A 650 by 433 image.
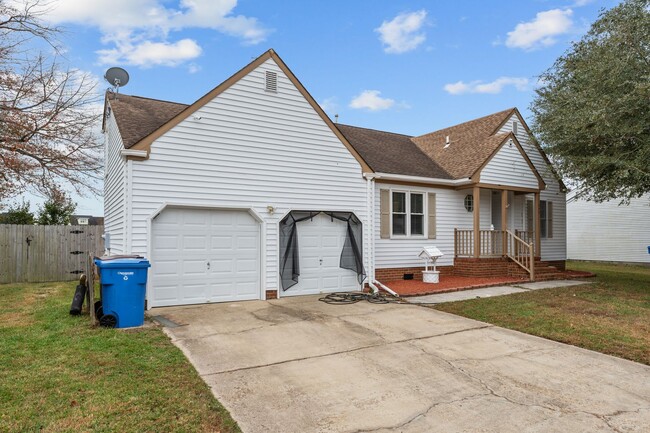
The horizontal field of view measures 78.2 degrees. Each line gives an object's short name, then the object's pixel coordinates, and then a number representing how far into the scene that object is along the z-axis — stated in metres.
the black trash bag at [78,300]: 7.48
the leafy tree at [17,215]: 20.05
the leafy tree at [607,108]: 10.34
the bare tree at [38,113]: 10.38
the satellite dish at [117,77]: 11.45
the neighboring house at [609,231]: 24.44
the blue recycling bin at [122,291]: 6.60
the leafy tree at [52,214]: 21.77
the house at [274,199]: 8.55
